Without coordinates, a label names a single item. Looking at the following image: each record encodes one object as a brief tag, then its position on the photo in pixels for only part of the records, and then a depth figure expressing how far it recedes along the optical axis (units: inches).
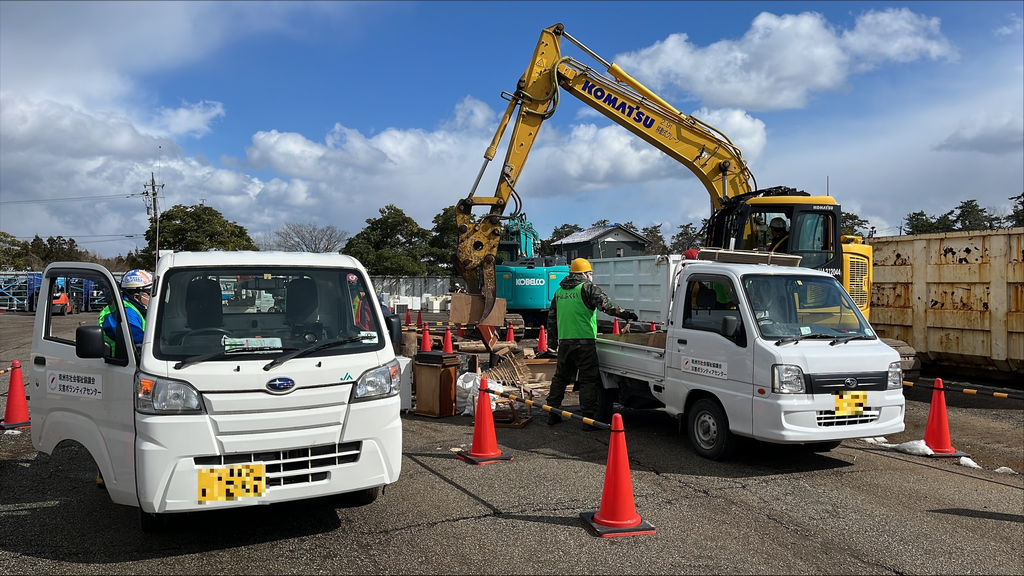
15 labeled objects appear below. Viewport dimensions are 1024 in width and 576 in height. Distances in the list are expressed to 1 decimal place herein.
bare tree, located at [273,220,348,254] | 1704.0
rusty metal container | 446.6
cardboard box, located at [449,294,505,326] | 563.5
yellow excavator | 572.4
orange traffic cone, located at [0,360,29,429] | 340.9
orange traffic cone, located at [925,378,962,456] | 299.7
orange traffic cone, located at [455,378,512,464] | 281.3
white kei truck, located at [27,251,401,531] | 173.5
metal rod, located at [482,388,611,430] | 227.4
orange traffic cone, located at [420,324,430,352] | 504.3
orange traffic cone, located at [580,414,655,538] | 200.8
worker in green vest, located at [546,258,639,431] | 335.0
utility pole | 1627.6
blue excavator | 760.3
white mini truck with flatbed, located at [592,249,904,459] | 254.2
